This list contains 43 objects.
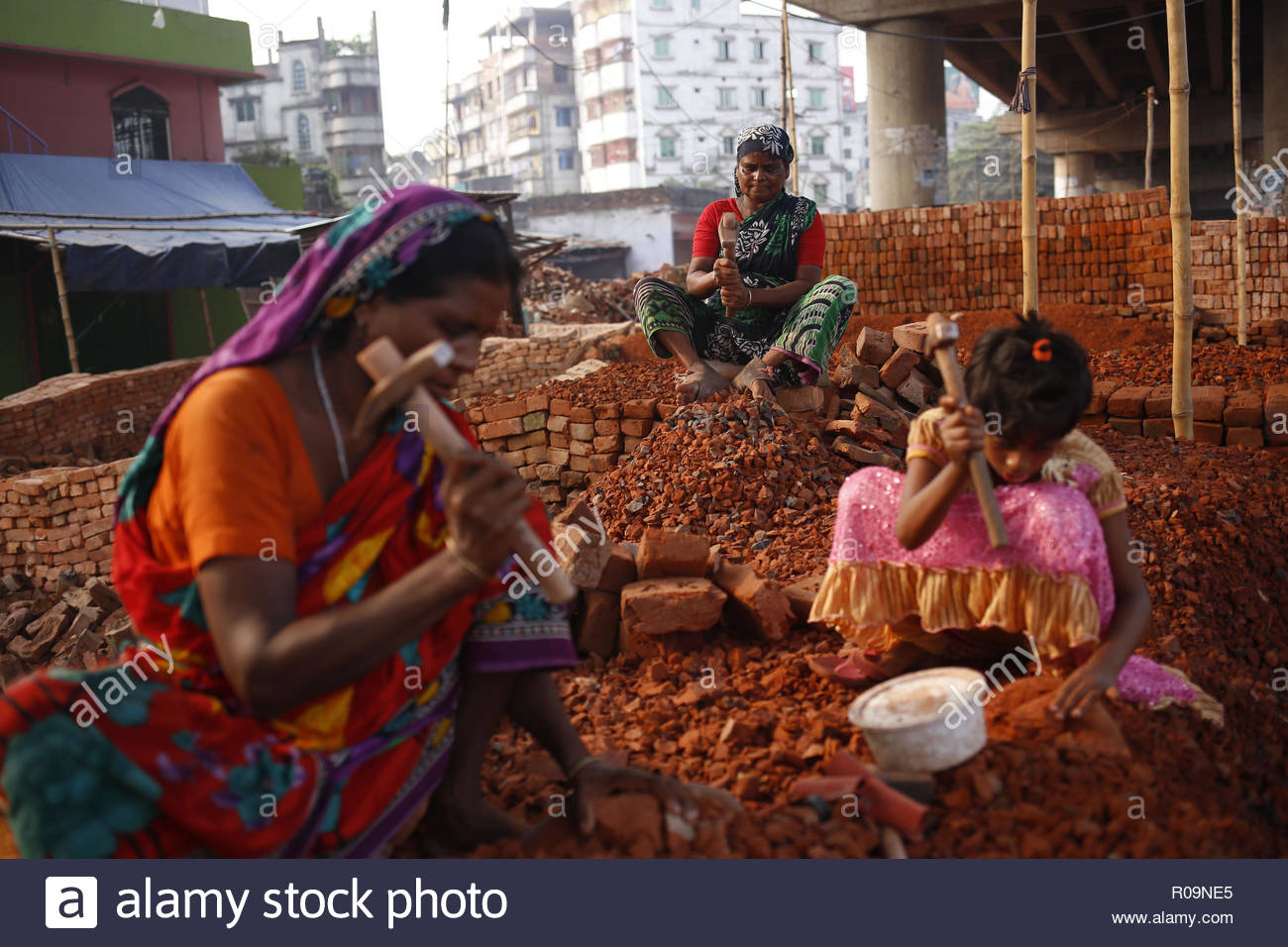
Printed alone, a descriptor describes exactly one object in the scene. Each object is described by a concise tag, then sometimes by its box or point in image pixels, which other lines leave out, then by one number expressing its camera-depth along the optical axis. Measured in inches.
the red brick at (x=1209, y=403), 237.0
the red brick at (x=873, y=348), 236.8
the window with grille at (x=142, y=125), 682.2
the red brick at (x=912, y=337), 235.0
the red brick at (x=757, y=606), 124.5
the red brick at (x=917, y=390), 231.0
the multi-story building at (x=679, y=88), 1669.5
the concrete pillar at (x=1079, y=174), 1034.7
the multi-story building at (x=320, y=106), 1395.2
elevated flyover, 534.9
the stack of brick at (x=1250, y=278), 362.9
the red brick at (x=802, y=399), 212.8
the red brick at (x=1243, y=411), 230.7
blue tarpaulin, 494.3
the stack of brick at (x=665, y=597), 124.9
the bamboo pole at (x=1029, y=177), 251.1
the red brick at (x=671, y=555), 130.3
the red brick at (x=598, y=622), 131.9
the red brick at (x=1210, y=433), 237.0
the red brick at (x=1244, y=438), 230.4
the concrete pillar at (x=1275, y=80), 510.0
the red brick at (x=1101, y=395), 256.7
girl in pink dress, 90.7
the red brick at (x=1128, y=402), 250.8
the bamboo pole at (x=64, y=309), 447.5
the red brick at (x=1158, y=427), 247.1
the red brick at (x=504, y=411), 246.2
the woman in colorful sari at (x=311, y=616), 64.1
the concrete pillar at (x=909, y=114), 537.3
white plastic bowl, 82.3
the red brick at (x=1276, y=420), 225.1
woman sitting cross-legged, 201.0
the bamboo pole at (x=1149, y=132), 520.1
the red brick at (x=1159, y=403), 247.9
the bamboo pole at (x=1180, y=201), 222.7
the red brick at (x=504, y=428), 247.1
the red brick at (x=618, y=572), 132.8
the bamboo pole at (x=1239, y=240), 329.4
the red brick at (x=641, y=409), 220.2
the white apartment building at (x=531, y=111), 1827.0
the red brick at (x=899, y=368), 227.8
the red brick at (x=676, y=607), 124.6
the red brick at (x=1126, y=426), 252.4
